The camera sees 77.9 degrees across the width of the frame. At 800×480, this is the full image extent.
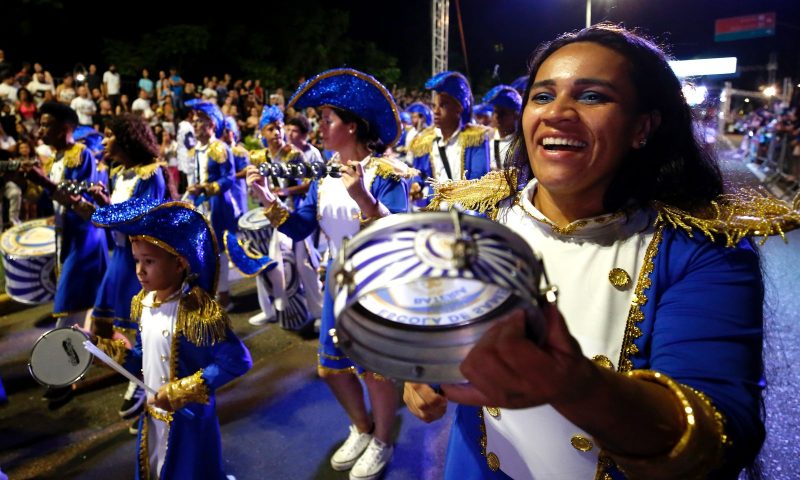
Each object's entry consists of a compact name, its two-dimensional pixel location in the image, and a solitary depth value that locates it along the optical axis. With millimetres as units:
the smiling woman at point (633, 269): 917
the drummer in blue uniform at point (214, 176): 6316
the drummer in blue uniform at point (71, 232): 4676
